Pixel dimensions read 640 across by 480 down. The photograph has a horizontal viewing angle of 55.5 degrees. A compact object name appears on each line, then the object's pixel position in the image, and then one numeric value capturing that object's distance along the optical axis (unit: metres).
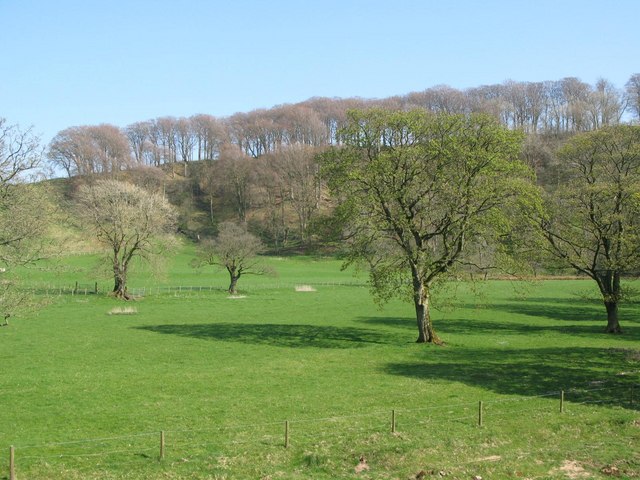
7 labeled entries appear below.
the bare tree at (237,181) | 140.75
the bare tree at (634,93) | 158.25
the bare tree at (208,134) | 175.34
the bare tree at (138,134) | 177.75
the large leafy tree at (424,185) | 37.81
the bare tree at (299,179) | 130.38
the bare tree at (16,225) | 27.06
